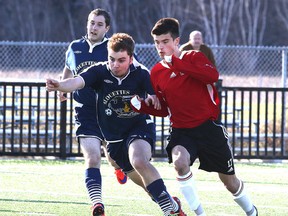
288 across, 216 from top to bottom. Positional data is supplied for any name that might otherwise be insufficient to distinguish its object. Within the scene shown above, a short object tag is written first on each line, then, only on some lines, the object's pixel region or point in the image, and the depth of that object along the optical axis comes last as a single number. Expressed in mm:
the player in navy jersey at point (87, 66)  19984
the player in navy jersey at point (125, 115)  18047
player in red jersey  17906
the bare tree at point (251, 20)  103375
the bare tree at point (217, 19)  101375
